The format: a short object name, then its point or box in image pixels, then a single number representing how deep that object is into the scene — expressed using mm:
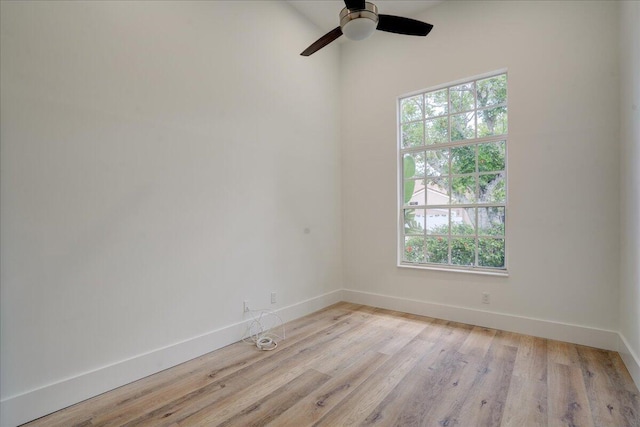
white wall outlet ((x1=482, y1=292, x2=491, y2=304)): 3316
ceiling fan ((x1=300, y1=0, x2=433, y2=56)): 2125
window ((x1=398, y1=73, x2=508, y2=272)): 3354
